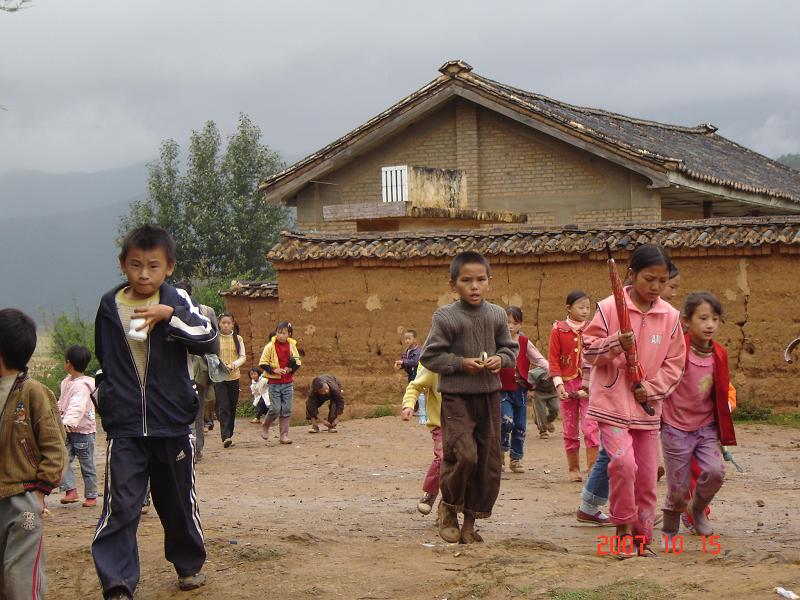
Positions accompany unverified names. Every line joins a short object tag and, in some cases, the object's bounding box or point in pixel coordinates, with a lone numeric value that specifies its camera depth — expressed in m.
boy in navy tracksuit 5.71
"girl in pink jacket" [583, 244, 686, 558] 6.52
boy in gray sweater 6.89
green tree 40.69
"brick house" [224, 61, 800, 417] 14.91
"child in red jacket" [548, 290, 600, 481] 10.44
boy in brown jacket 5.28
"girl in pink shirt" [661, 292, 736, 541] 7.05
